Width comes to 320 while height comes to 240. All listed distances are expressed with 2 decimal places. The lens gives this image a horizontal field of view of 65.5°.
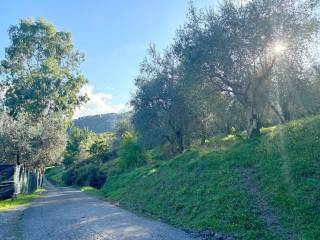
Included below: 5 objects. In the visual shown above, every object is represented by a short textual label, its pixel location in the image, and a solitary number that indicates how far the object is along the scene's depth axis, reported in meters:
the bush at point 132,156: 26.43
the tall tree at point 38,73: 28.89
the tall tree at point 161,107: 21.25
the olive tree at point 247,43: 12.20
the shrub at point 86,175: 32.55
